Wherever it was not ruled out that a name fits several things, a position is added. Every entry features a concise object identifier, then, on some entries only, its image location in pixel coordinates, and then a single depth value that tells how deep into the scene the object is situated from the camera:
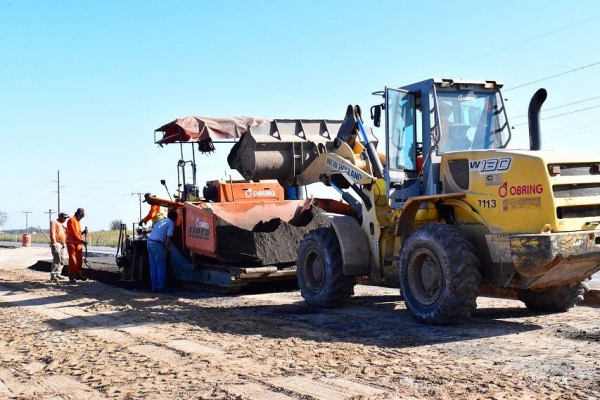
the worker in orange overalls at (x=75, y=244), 14.95
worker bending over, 13.02
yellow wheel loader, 7.28
